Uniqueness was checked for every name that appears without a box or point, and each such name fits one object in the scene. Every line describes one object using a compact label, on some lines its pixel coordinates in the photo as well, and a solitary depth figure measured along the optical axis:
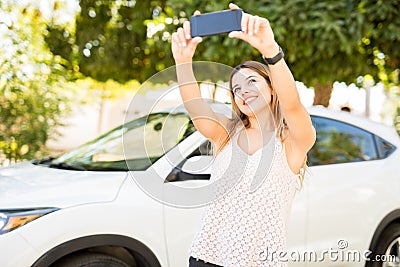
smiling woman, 1.89
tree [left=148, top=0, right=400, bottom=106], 5.36
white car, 2.91
